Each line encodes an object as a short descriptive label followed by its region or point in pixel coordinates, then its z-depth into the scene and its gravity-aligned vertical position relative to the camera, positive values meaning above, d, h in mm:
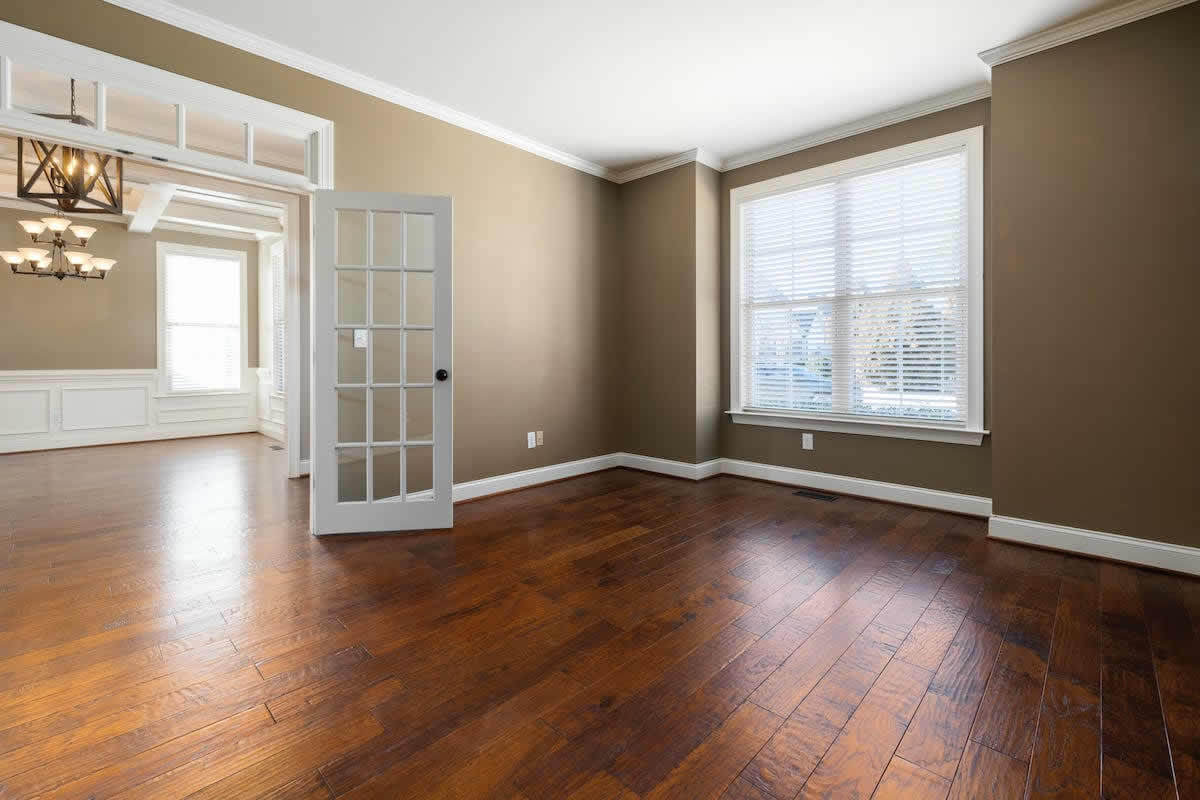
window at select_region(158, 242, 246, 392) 7258 +1029
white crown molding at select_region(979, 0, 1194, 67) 2727 +1875
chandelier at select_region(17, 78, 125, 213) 3896 +1598
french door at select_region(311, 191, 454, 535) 3279 +208
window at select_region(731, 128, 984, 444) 3672 +740
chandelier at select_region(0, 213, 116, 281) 5410 +1436
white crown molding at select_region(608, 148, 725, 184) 4672 +2000
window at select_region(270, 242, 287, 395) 6793 +939
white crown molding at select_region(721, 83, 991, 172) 3605 +1941
